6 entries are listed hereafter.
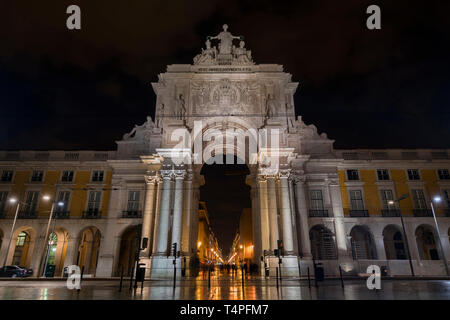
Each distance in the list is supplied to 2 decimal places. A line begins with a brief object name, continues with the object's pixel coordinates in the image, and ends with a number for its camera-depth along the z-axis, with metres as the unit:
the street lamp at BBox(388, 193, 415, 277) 26.54
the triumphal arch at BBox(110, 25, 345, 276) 26.19
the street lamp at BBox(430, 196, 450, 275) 28.44
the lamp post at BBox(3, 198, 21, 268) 28.54
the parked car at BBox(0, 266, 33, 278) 26.77
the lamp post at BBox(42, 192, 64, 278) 28.88
